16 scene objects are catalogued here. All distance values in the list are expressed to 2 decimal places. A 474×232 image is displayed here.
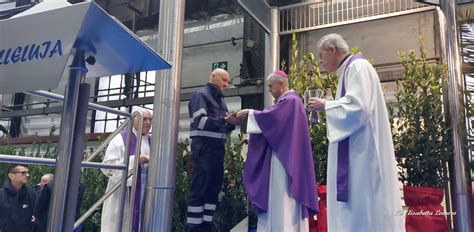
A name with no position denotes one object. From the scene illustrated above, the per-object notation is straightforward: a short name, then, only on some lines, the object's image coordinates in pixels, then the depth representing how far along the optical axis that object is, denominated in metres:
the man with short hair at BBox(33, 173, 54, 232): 4.75
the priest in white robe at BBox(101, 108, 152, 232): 3.88
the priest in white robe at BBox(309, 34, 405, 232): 2.36
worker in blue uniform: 3.51
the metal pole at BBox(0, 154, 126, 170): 1.46
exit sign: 8.55
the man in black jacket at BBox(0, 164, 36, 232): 4.80
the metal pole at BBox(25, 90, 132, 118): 1.58
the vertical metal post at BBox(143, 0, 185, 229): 3.31
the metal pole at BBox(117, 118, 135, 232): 2.20
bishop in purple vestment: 3.05
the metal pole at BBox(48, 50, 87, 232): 1.04
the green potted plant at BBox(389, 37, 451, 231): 3.73
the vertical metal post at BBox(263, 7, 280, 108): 5.38
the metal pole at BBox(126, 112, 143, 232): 2.25
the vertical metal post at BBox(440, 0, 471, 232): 3.66
